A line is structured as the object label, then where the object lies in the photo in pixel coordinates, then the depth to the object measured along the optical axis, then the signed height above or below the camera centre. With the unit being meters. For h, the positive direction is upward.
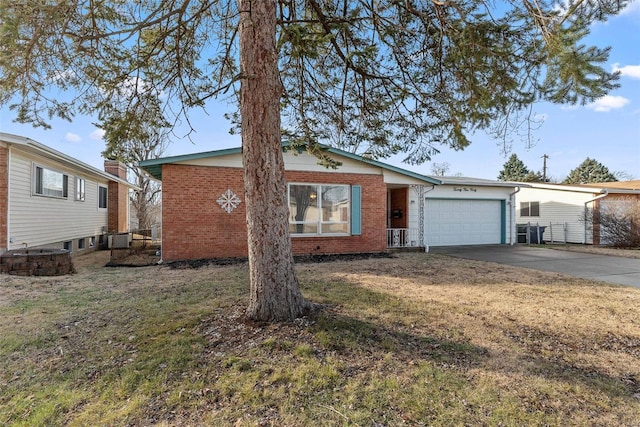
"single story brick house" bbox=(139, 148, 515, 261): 10.46 +0.46
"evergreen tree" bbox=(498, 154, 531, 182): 44.85 +5.81
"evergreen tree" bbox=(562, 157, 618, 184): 41.22 +5.02
